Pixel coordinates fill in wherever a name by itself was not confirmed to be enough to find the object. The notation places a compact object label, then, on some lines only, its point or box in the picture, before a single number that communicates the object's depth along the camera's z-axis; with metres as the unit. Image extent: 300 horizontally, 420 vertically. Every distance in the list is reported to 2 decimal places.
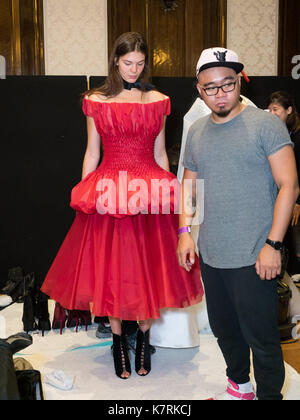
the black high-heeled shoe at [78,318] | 2.78
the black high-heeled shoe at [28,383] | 1.64
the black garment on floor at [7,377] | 1.32
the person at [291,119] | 3.04
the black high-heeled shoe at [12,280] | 3.38
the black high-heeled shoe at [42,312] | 2.82
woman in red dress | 2.14
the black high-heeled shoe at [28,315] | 2.79
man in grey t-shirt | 1.54
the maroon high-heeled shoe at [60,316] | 2.81
